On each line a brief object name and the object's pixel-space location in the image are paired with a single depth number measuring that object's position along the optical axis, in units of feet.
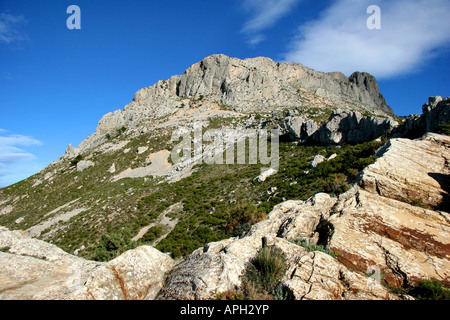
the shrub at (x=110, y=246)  42.42
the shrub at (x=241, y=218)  37.27
